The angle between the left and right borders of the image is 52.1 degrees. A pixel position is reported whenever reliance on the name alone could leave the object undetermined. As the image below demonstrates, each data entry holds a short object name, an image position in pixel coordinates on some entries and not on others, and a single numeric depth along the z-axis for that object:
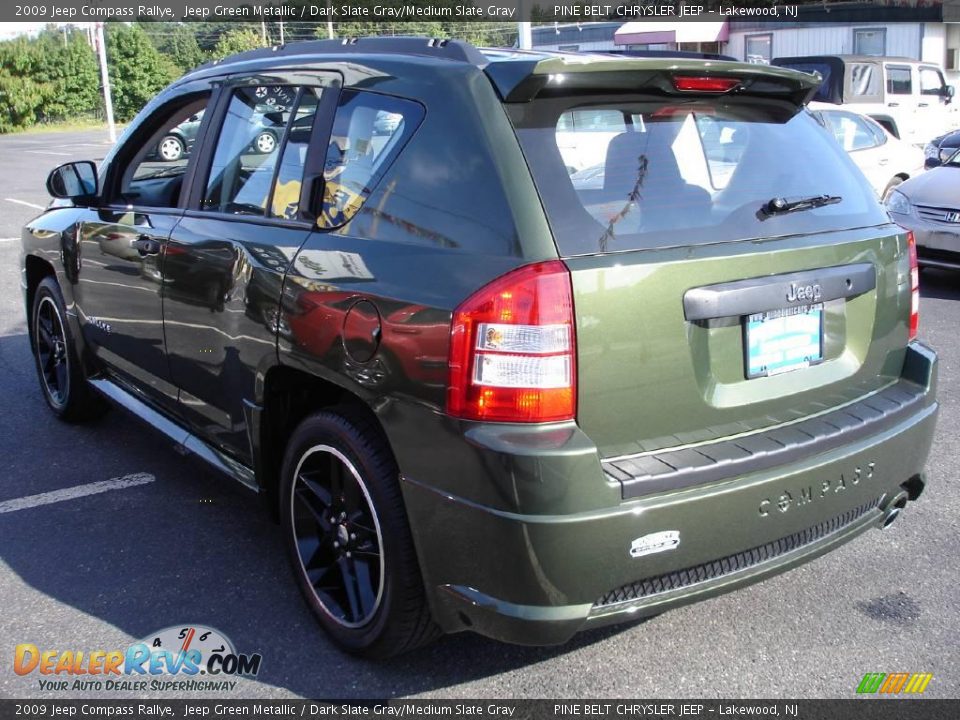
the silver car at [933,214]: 8.90
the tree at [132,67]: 46.59
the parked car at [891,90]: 16.34
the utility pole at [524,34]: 12.88
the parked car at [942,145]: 17.53
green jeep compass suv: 2.56
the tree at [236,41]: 44.88
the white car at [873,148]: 11.93
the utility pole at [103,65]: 30.59
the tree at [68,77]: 47.03
